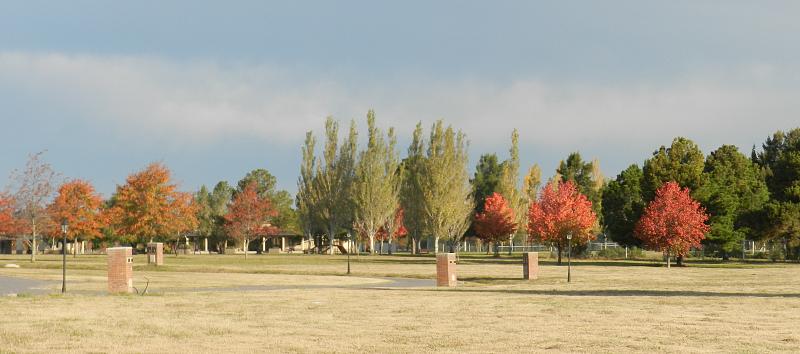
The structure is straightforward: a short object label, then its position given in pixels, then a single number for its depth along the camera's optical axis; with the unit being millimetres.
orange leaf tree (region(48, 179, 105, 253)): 85062
